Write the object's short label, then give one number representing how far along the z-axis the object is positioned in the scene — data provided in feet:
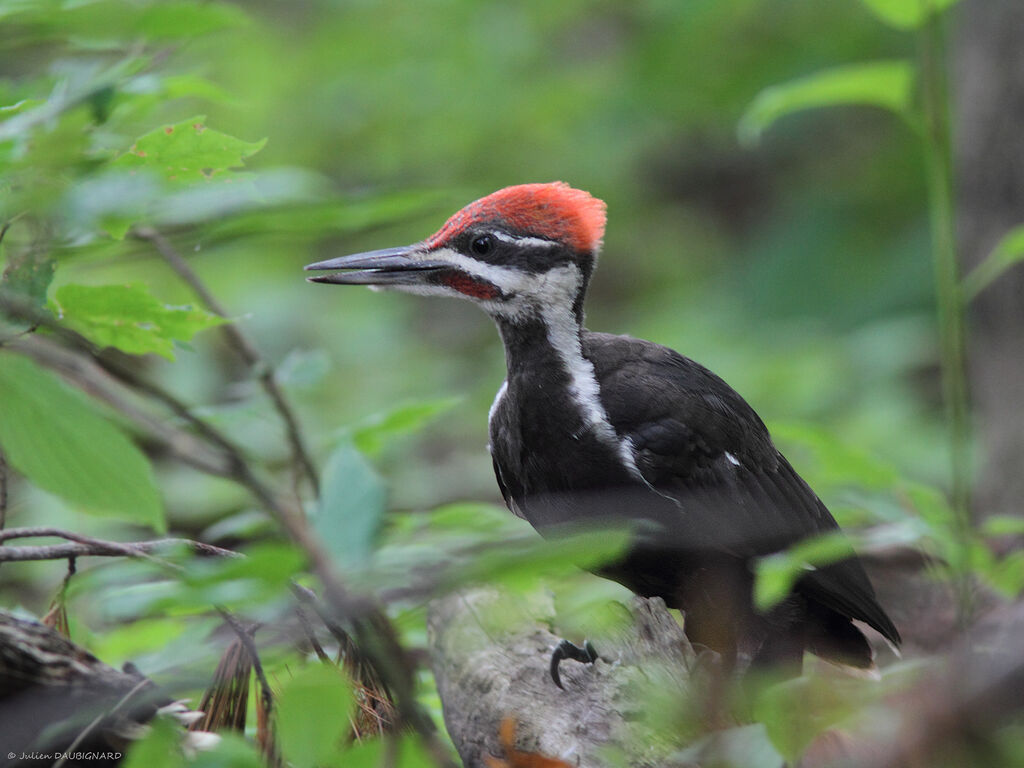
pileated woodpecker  24.70
